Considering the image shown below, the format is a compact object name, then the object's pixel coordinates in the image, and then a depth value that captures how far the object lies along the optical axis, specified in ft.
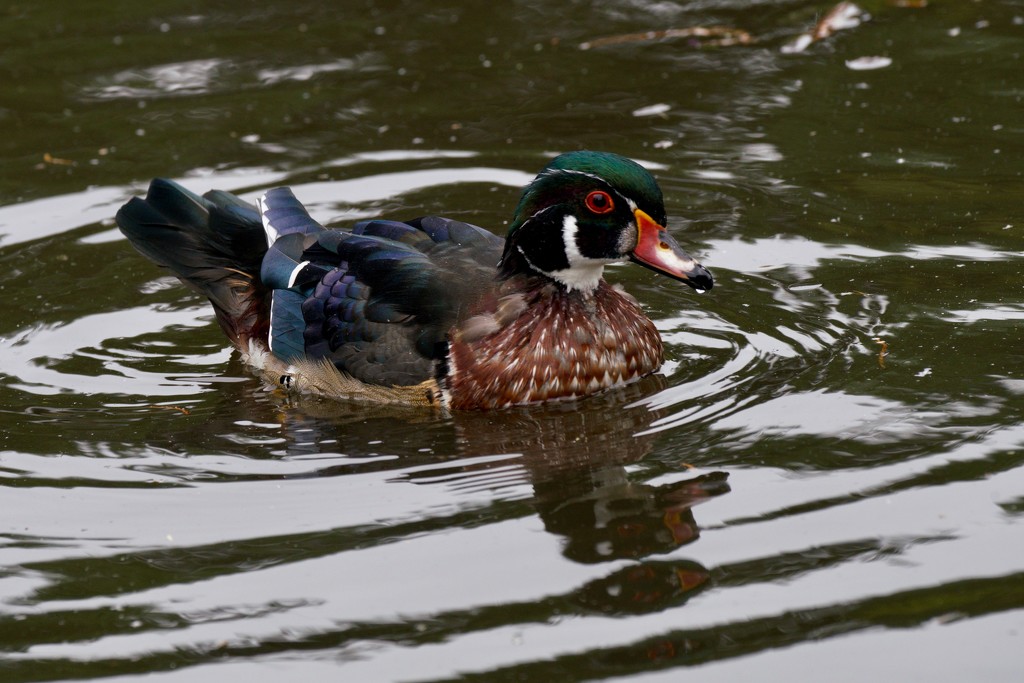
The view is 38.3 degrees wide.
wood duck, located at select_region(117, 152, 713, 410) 23.82
